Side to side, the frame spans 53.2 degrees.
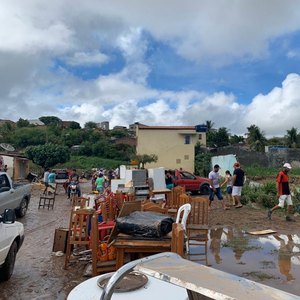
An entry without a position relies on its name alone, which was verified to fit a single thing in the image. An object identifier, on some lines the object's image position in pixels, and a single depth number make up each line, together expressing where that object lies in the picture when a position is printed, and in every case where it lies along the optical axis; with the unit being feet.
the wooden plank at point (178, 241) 11.32
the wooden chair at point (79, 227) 16.55
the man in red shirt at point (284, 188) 28.28
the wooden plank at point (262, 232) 23.91
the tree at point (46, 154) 125.87
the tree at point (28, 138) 195.66
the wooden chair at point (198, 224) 18.59
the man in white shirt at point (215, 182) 35.84
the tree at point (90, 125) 241.21
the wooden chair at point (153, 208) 19.10
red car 56.03
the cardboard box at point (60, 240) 19.28
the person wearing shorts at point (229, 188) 38.91
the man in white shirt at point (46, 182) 54.93
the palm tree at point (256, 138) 166.70
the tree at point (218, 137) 171.67
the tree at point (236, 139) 192.50
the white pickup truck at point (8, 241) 14.21
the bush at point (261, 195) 37.06
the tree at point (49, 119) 334.49
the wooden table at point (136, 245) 13.96
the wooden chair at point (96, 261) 14.01
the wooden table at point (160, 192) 31.29
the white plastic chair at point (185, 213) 16.52
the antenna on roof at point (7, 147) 86.34
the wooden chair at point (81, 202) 23.11
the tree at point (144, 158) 100.04
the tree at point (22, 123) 258.99
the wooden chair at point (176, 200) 22.18
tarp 14.64
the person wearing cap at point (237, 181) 33.54
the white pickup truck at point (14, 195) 28.94
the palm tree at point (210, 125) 189.87
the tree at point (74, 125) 255.90
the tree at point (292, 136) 176.97
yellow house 105.49
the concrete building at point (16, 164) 97.69
